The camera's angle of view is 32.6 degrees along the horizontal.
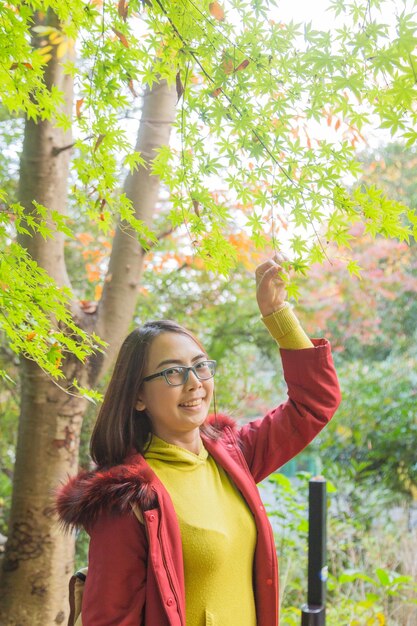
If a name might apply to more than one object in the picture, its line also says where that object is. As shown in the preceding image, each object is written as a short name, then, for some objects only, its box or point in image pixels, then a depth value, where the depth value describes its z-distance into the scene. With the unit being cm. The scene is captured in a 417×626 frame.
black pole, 222
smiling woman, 128
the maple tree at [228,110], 115
